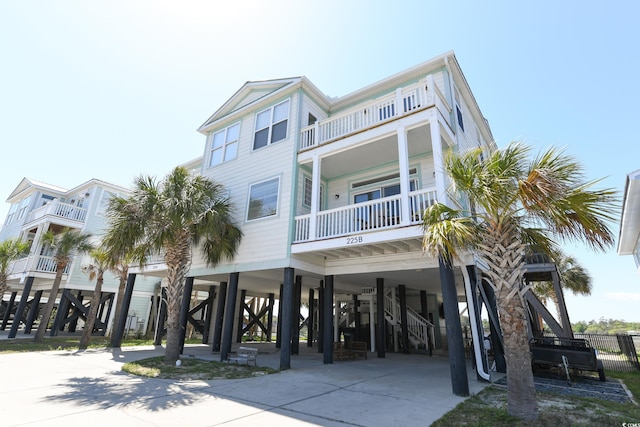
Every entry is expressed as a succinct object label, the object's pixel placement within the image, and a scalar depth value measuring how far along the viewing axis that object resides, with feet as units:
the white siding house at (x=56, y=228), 65.51
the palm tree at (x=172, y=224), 33.96
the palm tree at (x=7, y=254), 58.59
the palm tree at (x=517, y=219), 16.20
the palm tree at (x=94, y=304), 45.05
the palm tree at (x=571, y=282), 87.97
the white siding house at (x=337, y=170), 29.55
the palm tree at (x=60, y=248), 53.16
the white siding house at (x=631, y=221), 20.44
